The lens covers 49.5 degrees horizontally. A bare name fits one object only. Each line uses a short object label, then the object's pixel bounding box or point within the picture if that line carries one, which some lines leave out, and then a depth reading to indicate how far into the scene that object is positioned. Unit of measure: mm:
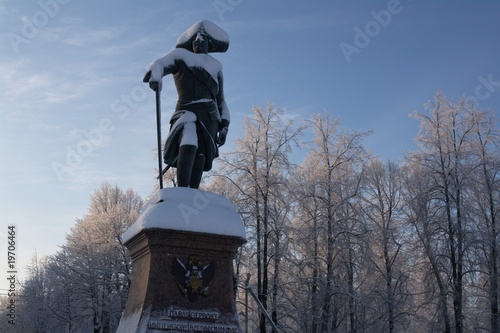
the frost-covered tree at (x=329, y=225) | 19906
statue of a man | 5977
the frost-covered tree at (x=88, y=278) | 24453
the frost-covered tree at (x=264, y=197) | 19703
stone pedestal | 5039
